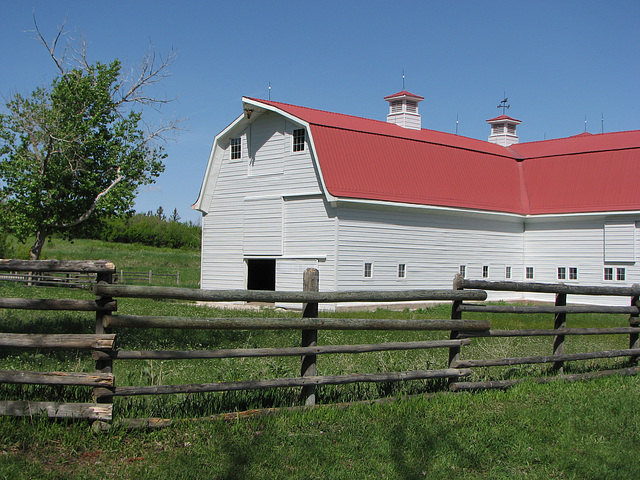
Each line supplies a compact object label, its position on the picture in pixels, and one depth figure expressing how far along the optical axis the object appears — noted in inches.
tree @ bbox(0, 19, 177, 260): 1083.3
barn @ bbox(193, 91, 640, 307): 879.7
